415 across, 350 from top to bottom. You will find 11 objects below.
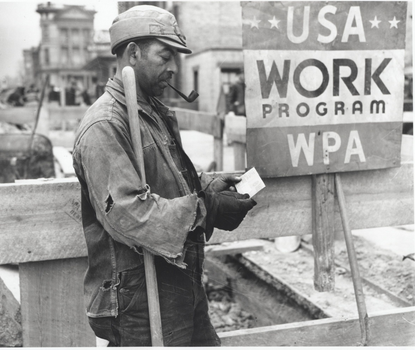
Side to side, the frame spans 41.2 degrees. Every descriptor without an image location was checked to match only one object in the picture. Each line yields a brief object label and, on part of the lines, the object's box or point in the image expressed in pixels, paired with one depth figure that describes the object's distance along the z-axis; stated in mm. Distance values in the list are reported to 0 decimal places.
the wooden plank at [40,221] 2703
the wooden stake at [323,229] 3299
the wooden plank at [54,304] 2807
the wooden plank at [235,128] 6754
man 2021
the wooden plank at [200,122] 7285
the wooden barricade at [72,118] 7398
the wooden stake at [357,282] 3094
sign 3078
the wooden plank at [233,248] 5629
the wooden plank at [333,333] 3037
